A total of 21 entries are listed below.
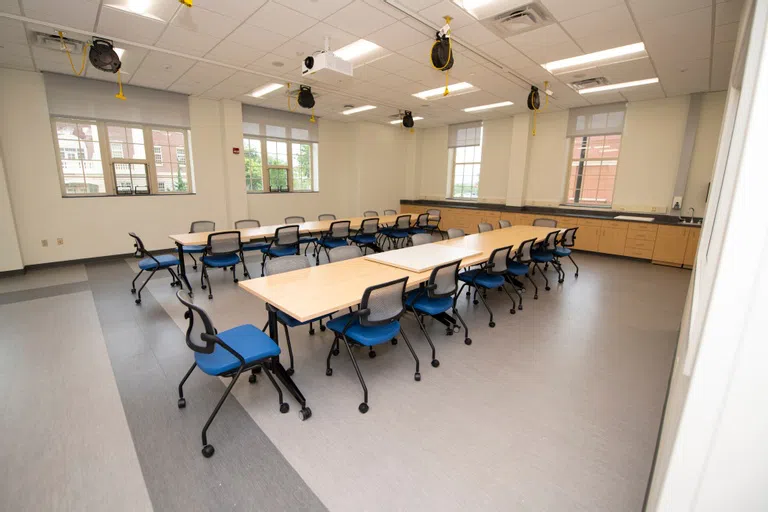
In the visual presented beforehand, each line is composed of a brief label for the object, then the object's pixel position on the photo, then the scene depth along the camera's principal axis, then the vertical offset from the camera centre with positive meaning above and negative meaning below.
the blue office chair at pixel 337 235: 5.85 -0.74
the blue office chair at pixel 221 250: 4.43 -0.81
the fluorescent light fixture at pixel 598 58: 4.30 +2.02
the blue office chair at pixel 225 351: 1.89 -1.02
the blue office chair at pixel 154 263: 4.28 -0.98
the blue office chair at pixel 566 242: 5.35 -0.75
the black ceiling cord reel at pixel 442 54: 3.38 +1.49
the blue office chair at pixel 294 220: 6.66 -0.55
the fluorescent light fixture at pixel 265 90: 6.05 +2.02
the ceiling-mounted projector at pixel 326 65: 3.96 +1.63
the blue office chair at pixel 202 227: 5.56 -0.62
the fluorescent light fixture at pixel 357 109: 7.75 +2.11
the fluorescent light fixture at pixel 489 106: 7.14 +2.11
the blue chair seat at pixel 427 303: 2.97 -1.01
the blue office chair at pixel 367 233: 6.21 -0.74
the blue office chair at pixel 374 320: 2.29 -0.93
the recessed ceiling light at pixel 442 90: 5.98 +2.08
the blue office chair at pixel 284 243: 5.09 -0.79
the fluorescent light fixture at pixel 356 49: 4.28 +2.01
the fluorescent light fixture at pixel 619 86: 5.45 +2.05
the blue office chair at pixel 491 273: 3.73 -0.93
